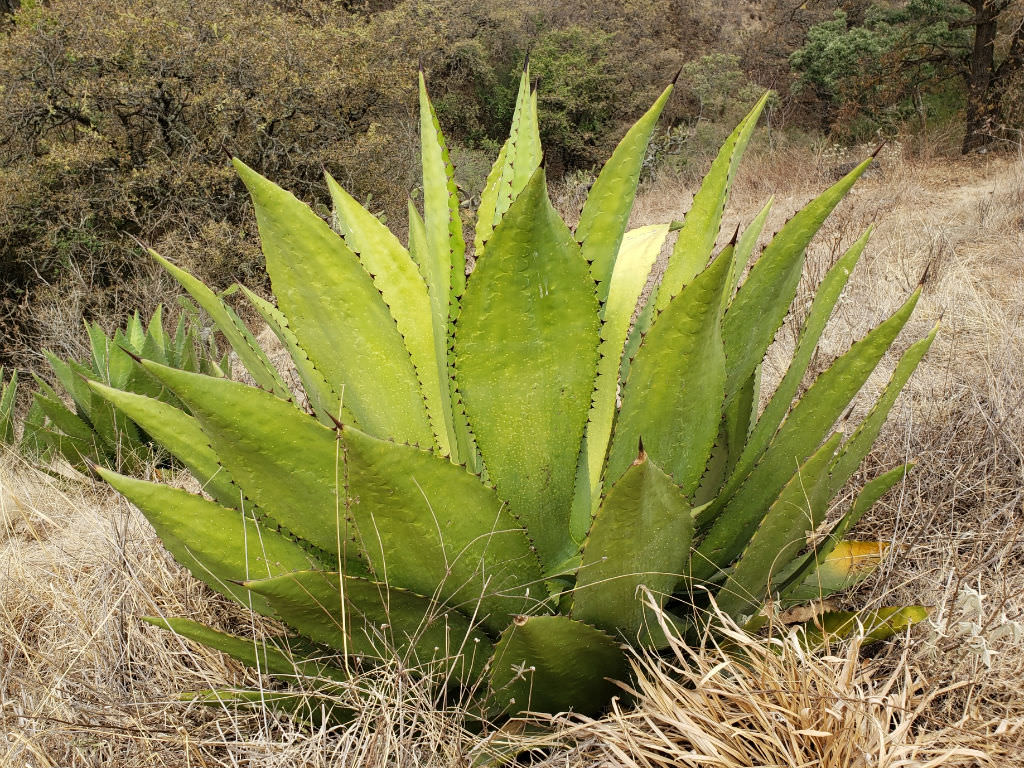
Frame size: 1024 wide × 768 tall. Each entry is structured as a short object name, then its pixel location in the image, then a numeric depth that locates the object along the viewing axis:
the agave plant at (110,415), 2.32
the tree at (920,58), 11.91
